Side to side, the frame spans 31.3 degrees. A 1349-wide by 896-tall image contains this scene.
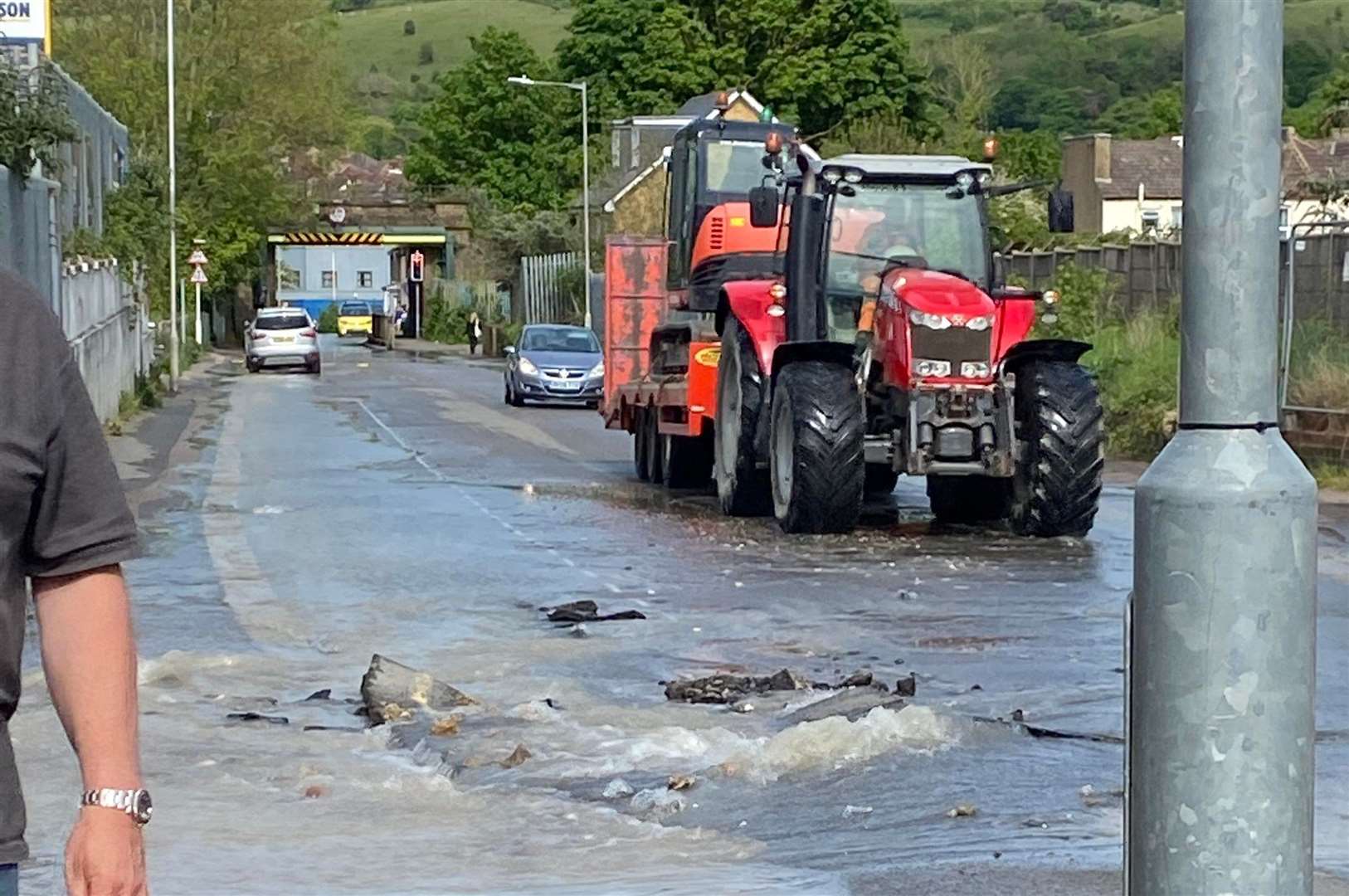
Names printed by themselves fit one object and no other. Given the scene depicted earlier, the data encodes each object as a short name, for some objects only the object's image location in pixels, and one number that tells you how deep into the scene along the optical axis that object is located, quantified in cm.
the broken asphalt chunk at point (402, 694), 945
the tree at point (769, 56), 7712
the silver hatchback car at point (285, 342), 5450
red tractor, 1565
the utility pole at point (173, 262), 4609
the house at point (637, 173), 6344
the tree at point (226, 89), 6719
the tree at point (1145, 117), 11900
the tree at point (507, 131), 9269
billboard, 2889
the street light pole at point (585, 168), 5722
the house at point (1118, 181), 9088
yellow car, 10081
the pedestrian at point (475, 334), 7169
